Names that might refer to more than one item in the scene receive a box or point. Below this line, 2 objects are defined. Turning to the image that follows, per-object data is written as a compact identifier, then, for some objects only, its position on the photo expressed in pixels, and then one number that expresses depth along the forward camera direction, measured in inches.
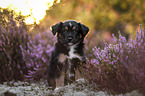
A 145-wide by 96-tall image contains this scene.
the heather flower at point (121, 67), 144.5
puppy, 187.3
